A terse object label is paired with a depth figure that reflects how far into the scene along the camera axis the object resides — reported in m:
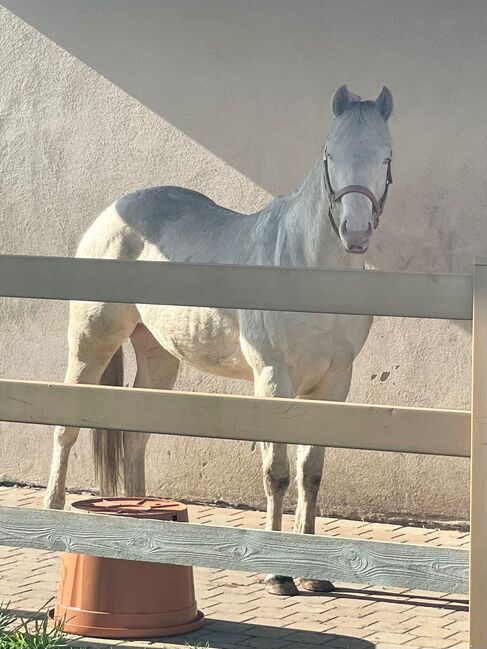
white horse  4.99
